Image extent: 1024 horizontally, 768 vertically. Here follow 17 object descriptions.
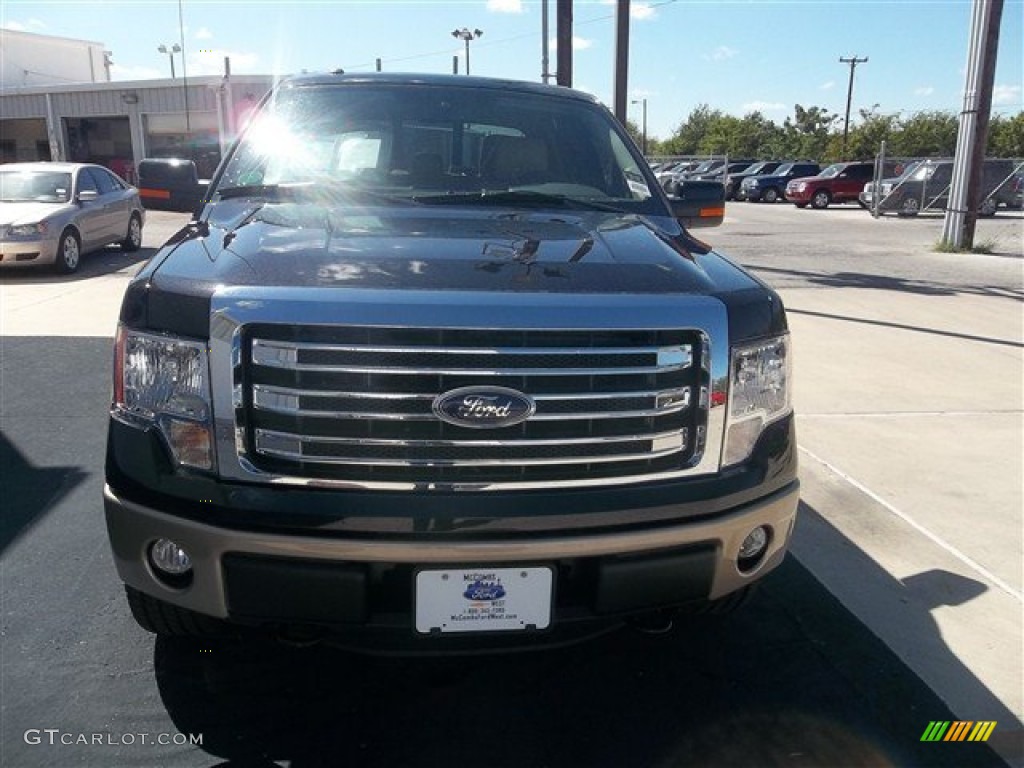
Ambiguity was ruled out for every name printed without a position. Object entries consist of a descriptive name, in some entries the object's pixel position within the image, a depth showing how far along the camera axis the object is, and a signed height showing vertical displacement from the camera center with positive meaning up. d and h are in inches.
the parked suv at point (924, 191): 1033.5 -16.0
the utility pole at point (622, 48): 578.2 +82.2
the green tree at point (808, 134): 2480.3 +129.8
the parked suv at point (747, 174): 1462.8 +1.6
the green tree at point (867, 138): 2300.7 +101.4
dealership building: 1569.9 +93.8
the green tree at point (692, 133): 3107.8 +149.0
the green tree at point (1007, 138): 2201.0 +99.3
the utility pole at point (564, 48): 581.6 +81.7
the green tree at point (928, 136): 2226.9 +104.8
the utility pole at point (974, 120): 565.9 +37.6
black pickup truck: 84.4 -26.6
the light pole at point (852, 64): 2706.7 +340.8
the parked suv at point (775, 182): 1389.0 -10.6
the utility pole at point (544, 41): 782.5 +116.4
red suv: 1239.5 -13.9
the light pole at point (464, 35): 1652.3 +253.1
